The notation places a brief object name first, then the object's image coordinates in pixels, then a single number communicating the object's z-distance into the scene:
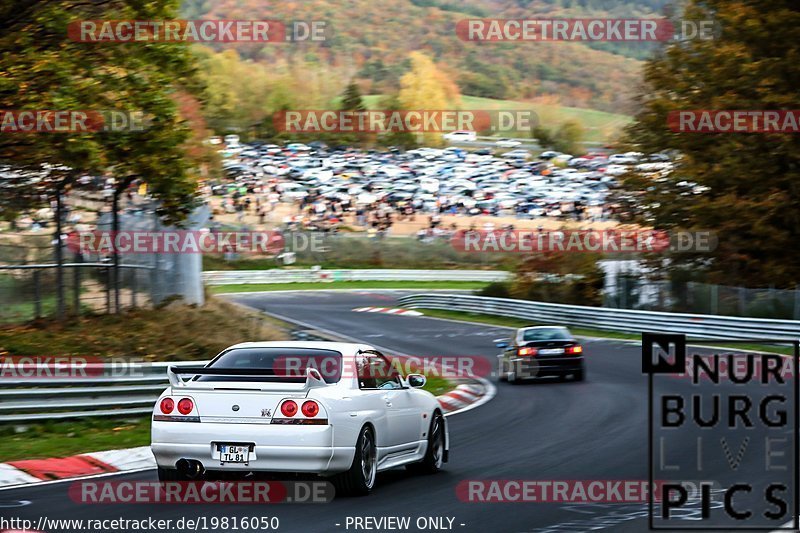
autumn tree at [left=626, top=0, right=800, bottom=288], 36.50
